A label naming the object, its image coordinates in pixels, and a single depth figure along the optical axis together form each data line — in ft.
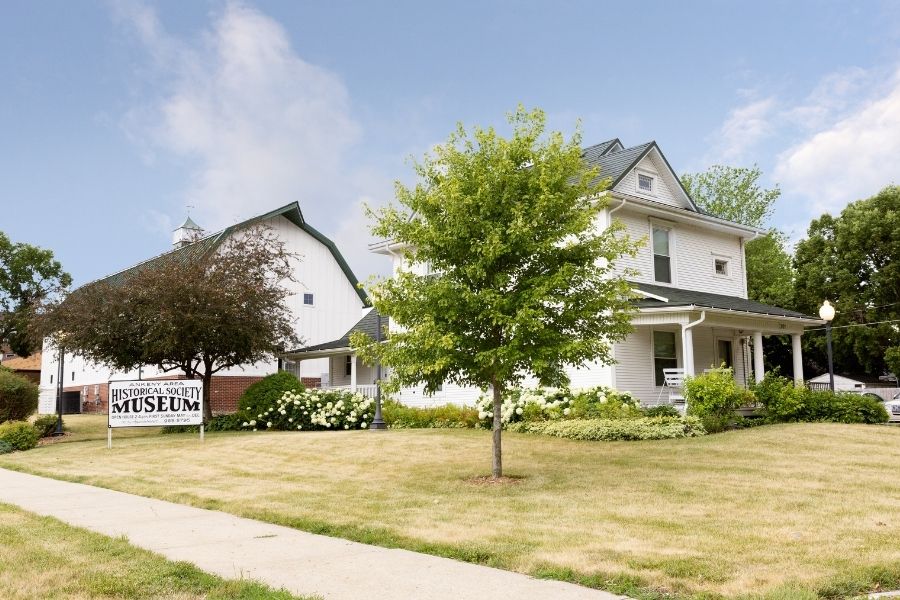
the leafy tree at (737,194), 154.20
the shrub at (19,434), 69.00
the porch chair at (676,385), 63.87
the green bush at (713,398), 58.59
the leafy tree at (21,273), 177.47
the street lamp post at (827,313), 69.21
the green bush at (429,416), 68.18
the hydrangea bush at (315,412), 76.95
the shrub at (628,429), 54.29
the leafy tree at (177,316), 73.31
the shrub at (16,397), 76.95
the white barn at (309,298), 110.73
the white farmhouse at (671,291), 67.21
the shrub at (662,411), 60.01
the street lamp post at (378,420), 70.69
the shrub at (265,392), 80.12
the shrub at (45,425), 80.62
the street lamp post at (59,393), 82.31
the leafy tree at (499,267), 36.47
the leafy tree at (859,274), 132.36
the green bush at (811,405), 61.93
